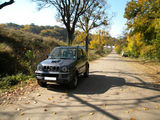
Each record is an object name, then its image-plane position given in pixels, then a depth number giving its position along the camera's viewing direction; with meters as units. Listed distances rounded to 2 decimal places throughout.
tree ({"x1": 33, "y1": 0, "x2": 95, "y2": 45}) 15.66
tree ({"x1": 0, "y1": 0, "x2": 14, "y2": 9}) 6.78
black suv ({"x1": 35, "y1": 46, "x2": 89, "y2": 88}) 5.14
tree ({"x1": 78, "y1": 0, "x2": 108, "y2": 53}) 21.25
